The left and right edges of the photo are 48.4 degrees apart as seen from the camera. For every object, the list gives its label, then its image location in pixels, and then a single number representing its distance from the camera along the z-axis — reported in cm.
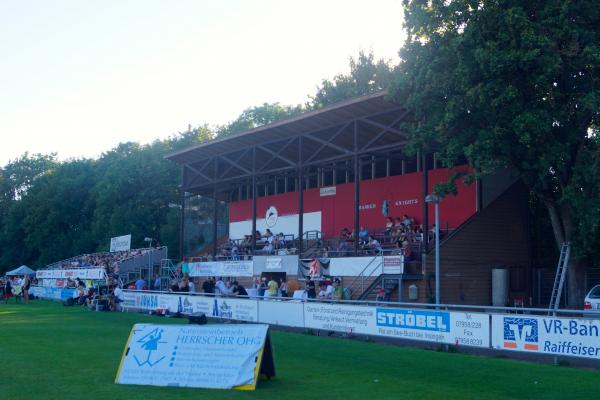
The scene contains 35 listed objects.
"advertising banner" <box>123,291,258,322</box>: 2373
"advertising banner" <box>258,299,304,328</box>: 2150
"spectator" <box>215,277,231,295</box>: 2869
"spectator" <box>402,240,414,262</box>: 2666
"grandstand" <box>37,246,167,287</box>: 4314
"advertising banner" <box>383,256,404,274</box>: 2636
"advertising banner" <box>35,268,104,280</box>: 4306
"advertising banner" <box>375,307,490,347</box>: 1603
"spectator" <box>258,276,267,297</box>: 2837
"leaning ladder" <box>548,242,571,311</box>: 2349
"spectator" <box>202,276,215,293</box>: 2962
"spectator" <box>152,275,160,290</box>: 3729
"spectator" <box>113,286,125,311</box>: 3259
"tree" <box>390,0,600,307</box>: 2069
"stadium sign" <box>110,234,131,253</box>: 4800
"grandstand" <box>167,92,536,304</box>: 2728
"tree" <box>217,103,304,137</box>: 6969
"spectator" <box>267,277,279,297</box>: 2703
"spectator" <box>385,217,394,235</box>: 3103
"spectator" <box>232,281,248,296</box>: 2655
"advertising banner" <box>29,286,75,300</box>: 4206
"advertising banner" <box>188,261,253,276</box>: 3459
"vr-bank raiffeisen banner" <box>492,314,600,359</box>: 1380
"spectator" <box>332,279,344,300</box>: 2475
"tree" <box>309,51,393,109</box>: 5834
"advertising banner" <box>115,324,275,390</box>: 1088
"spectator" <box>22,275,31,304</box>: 4109
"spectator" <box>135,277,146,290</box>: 3347
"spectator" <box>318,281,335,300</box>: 2466
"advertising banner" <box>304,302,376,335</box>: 1901
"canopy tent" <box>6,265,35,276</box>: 5526
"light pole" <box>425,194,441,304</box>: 2222
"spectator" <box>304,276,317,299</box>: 2500
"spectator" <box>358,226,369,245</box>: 3144
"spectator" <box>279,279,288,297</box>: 2730
